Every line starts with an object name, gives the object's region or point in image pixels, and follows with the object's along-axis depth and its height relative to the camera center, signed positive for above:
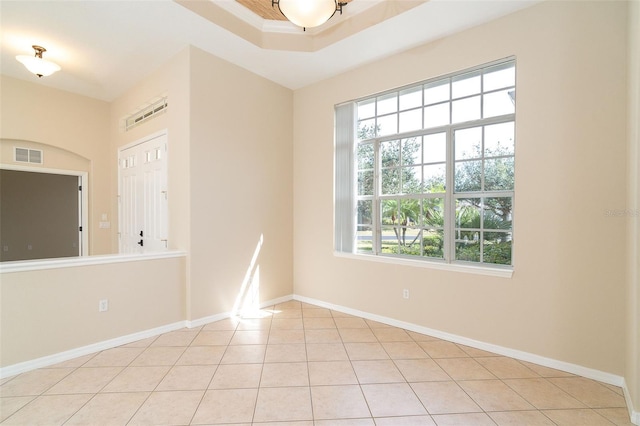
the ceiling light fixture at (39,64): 3.28 +1.73
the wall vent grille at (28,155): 4.37 +0.87
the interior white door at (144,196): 3.86 +0.22
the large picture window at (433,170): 2.97 +0.50
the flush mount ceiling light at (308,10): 2.18 +1.58
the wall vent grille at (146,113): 3.98 +1.48
